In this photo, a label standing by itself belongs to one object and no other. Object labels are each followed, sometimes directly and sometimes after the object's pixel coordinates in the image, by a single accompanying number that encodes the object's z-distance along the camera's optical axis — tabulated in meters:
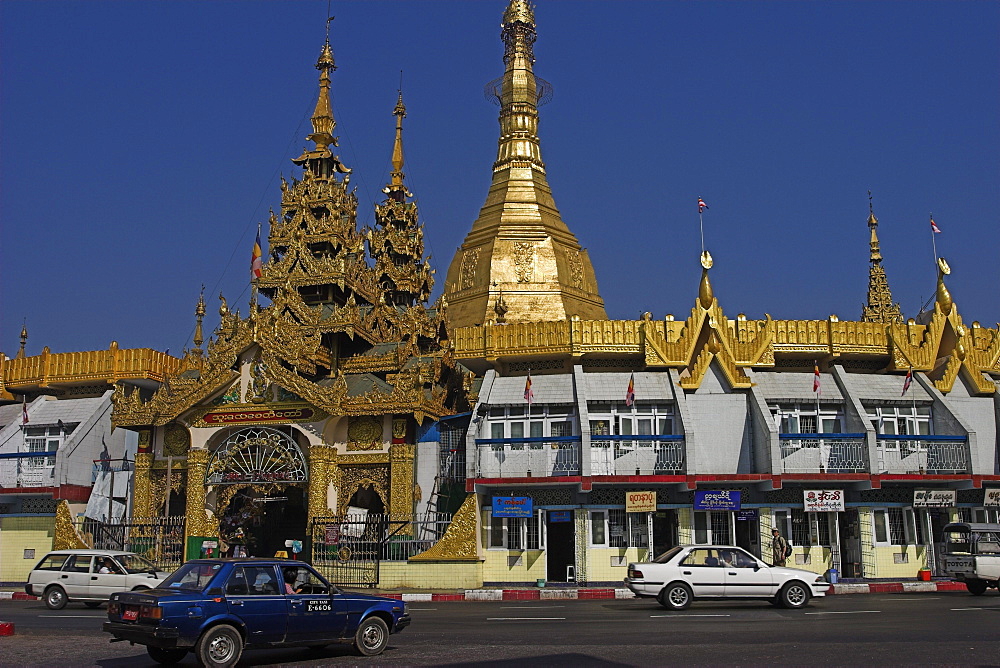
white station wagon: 22.97
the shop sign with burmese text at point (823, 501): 28.06
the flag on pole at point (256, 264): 36.88
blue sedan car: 12.27
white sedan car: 20.48
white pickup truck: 23.66
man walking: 26.84
